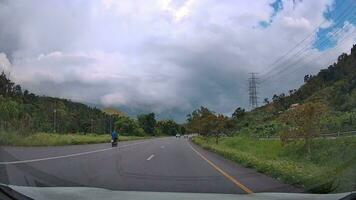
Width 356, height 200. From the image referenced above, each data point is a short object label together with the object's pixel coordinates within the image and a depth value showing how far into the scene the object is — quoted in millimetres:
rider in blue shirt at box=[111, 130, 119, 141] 39600
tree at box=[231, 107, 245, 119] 127000
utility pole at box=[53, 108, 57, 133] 91594
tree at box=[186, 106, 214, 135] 69369
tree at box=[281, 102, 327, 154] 30375
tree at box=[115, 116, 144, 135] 137125
